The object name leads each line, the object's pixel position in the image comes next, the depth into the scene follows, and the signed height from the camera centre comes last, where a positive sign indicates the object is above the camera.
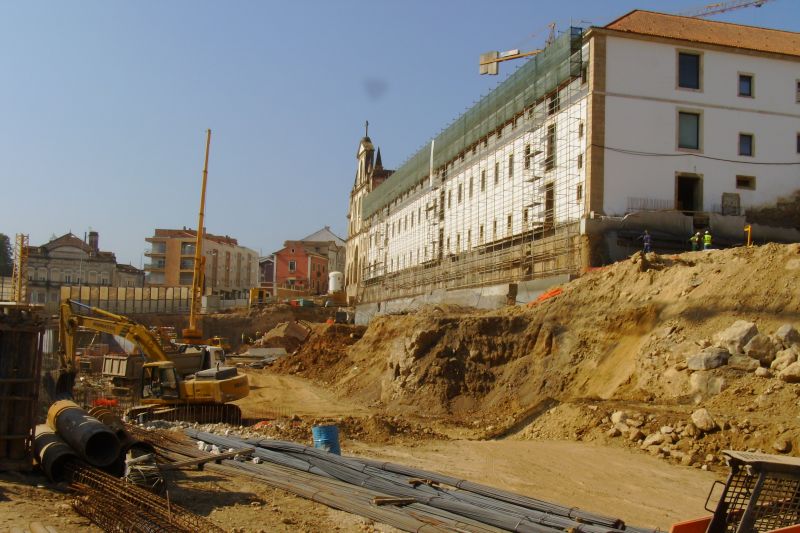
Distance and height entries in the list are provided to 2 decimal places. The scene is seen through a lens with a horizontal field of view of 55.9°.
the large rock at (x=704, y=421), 14.77 -1.47
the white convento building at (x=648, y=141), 33.19 +9.56
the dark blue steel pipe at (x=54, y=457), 10.80 -2.00
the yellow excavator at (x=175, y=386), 20.78 -1.74
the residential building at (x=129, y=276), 102.55 +6.32
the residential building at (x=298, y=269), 111.12 +8.89
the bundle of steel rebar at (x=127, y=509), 8.56 -2.25
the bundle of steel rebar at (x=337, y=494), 9.39 -2.32
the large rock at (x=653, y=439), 15.20 -1.93
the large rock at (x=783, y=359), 16.09 -0.20
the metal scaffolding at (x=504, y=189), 35.41 +9.10
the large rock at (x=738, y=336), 17.34 +0.26
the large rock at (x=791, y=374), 15.50 -0.49
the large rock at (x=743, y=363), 16.75 -0.33
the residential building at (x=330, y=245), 117.44 +13.63
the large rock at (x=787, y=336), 16.75 +0.31
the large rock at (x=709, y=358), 17.35 -0.28
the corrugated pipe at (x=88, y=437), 10.90 -1.72
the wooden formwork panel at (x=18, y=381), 10.73 -0.92
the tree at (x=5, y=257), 110.94 +9.11
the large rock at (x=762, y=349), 16.78 -0.02
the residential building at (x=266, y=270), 132.88 +10.24
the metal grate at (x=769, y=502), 6.99 -1.44
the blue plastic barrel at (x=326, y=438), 14.16 -2.05
